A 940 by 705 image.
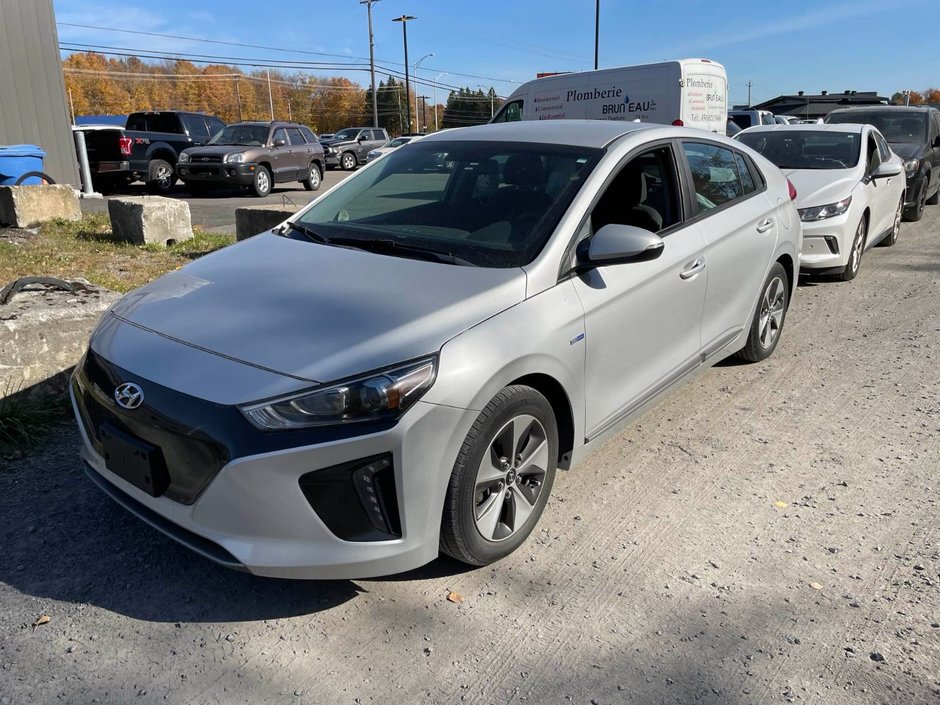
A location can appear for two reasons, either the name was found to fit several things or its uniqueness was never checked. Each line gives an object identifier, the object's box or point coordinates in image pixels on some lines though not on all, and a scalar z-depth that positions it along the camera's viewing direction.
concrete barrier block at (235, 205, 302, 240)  7.74
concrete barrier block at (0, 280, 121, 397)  4.11
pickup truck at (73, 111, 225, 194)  16.66
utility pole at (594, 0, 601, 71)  37.03
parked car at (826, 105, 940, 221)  11.16
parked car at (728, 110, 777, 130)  23.64
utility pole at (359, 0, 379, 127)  51.12
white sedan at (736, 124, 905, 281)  7.31
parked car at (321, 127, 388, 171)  30.94
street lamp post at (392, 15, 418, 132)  55.03
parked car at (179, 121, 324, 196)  16.70
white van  13.23
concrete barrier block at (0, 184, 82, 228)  10.16
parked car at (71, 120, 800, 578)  2.43
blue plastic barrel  11.28
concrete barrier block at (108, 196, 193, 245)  8.88
